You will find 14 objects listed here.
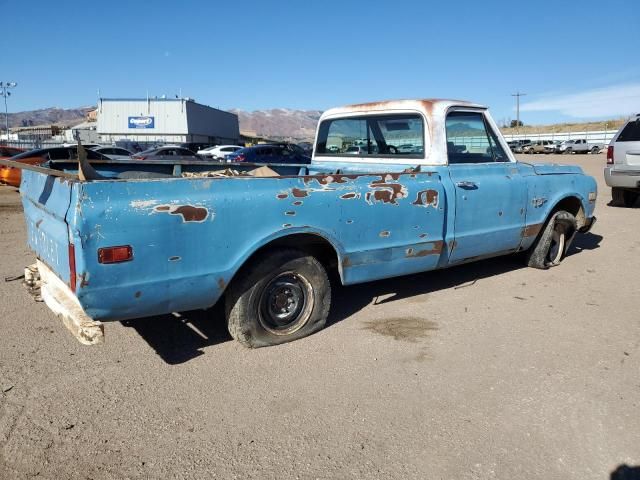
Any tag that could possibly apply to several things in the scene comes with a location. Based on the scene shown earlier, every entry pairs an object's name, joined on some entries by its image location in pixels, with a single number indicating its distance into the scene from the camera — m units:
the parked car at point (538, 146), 51.77
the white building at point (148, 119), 50.94
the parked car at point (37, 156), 13.07
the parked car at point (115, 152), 18.39
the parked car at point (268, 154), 21.39
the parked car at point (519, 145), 53.92
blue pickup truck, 2.92
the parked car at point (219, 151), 31.38
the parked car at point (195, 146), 43.59
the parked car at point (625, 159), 9.61
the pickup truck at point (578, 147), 49.19
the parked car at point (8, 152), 18.80
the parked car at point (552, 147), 50.54
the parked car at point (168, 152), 22.85
